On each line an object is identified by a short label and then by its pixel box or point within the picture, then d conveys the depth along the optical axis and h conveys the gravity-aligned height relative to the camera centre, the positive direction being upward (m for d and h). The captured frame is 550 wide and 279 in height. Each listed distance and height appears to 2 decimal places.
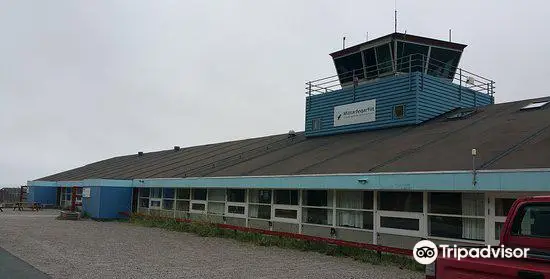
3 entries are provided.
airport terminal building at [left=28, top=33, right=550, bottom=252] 12.73 +0.78
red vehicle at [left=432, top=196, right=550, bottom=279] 5.05 -0.65
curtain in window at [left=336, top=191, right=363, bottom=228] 15.65 -0.49
